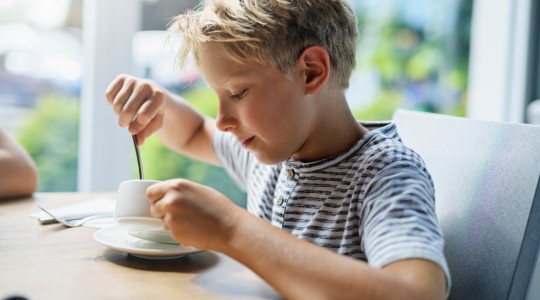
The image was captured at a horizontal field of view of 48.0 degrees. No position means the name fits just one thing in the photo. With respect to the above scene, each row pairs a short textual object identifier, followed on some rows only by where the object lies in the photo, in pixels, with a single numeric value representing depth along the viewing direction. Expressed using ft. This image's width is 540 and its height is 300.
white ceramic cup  2.65
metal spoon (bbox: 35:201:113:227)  3.28
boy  2.25
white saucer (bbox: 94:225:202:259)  2.61
